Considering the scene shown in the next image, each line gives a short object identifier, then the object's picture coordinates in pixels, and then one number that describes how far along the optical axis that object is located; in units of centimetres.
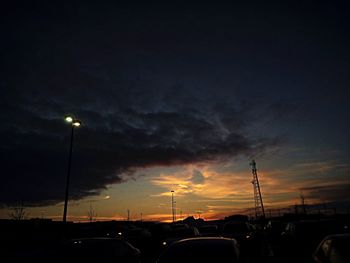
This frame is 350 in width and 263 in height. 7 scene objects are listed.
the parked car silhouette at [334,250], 631
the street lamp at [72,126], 2322
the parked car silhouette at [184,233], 1860
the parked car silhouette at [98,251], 689
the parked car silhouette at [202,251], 600
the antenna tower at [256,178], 6387
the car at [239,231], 1499
